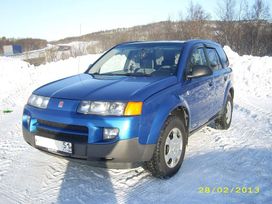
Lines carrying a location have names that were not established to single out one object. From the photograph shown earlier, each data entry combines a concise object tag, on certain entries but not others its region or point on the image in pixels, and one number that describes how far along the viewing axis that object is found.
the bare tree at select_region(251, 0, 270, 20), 26.24
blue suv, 2.99
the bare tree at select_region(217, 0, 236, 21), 24.72
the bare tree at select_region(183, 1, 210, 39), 21.83
